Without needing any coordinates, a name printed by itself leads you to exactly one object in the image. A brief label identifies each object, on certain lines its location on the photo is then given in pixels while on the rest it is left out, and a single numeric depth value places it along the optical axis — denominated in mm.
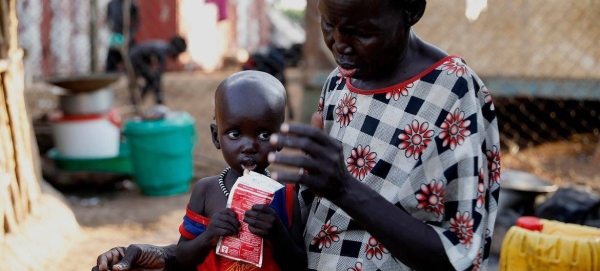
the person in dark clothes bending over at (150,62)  9781
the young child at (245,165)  1757
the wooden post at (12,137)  3885
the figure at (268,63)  9109
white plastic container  6227
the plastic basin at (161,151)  5988
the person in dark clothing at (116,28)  10516
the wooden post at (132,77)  6891
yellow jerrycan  2840
